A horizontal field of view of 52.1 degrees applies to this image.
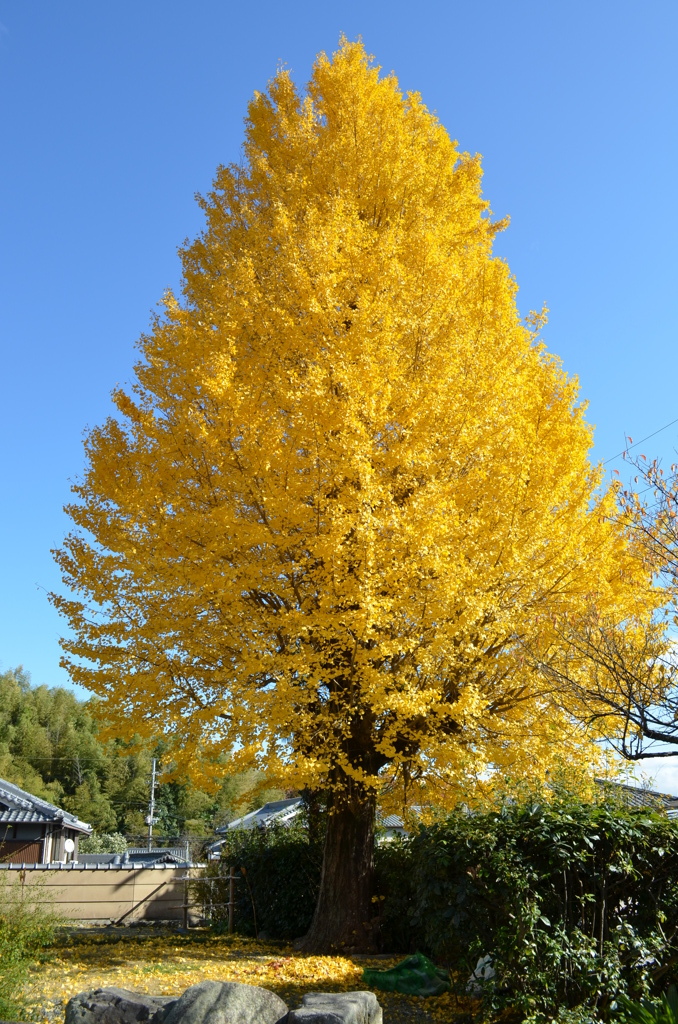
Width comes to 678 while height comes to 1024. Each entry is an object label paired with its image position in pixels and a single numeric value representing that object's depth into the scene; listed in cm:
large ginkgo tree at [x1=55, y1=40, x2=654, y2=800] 662
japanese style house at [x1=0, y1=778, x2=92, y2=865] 2345
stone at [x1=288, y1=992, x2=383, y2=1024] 426
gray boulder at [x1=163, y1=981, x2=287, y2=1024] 429
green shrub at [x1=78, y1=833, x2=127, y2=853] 4025
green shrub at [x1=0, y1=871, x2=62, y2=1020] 514
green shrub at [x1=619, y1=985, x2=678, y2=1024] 407
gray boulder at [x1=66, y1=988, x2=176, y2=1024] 447
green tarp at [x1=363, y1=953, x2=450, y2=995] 627
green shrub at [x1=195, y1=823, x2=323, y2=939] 1083
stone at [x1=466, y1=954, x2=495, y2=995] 535
